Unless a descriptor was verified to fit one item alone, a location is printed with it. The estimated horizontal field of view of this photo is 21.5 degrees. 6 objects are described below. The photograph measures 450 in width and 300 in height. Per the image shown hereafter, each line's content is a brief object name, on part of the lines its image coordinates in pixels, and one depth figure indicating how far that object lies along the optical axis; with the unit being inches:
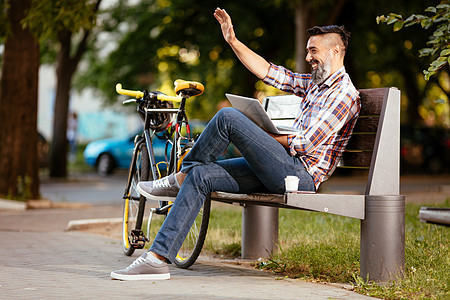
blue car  1472.2
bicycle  352.3
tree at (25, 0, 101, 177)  1202.1
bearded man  304.8
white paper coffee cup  303.0
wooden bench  299.5
